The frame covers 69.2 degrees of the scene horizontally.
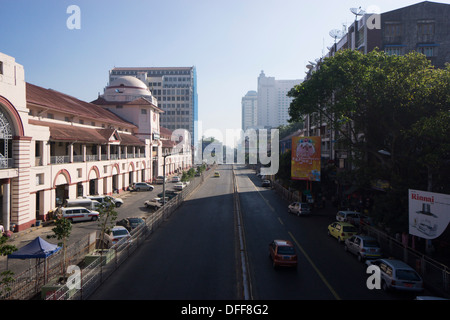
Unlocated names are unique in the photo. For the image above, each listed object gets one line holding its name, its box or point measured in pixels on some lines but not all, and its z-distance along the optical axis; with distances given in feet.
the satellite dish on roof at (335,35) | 172.45
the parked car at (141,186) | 184.24
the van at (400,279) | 49.26
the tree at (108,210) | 69.08
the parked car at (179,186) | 191.88
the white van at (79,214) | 103.06
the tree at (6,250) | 38.57
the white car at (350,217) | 96.53
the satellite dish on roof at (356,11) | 140.81
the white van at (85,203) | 114.00
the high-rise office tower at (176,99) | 482.28
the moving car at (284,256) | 57.41
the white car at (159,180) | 227.36
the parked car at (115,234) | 74.33
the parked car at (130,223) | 90.07
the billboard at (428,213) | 55.31
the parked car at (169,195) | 146.74
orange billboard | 120.57
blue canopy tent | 51.93
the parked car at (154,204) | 126.31
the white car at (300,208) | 114.01
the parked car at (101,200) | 126.31
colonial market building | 87.51
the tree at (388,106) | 69.87
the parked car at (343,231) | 78.12
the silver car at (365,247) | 64.03
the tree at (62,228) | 57.72
